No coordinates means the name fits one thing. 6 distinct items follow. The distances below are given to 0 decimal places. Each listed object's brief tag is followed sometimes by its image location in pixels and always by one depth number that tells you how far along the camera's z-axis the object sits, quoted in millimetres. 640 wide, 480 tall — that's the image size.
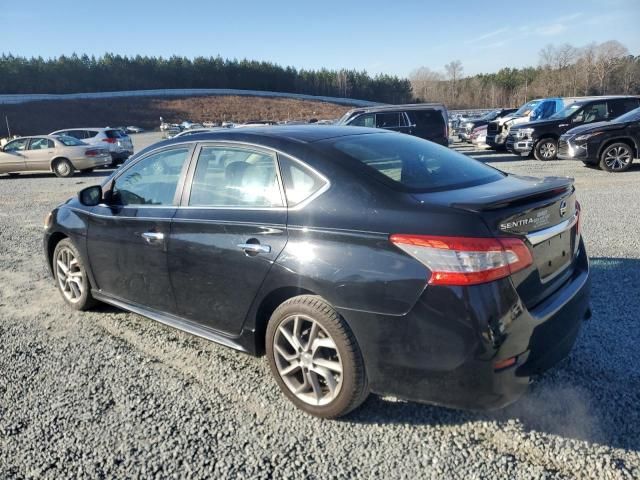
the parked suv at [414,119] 15109
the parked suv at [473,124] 23100
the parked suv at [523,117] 17859
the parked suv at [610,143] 12086
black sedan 2350
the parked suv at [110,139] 19578
